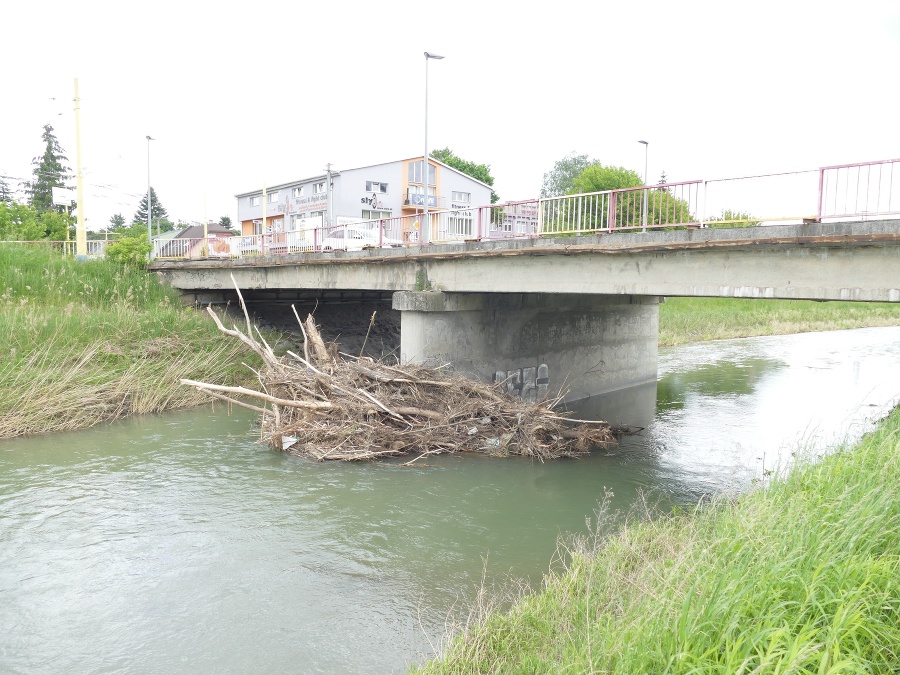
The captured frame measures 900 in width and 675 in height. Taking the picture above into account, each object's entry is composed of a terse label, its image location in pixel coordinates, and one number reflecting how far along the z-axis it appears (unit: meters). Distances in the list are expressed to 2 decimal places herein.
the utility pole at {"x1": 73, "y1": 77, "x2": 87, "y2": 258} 24.70
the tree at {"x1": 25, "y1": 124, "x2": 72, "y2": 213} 74.62
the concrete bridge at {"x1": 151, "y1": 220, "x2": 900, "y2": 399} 10.33
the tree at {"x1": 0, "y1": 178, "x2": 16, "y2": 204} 86.88
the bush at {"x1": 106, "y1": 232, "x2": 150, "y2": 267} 26.02
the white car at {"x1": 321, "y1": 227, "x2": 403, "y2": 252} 19.02
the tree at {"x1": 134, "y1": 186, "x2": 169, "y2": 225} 113.31
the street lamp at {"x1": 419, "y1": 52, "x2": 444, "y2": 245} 16.75
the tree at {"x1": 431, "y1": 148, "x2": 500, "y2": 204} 80.31
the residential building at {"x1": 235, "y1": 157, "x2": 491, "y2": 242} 55.44
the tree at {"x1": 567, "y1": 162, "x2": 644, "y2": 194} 60.84
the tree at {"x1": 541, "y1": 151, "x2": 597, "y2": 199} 87.77
